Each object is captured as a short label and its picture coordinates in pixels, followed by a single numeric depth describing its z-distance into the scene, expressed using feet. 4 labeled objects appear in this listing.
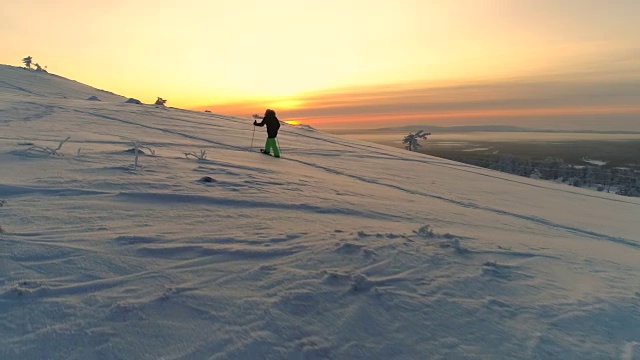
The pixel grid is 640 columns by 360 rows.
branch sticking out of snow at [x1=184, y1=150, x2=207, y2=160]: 32.42
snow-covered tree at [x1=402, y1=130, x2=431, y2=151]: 230.27
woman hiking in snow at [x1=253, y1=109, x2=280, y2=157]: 42.65
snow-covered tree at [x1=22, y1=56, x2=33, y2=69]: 185.64
